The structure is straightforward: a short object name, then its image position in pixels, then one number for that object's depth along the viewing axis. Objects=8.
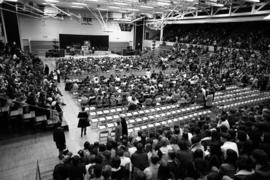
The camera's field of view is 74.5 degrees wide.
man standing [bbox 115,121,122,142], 6.05
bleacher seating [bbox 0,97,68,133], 7.05
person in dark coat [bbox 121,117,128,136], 6.07
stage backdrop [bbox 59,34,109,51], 29.21
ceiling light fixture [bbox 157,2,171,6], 19.13
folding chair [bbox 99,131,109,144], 6.86
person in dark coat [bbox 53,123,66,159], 5.69
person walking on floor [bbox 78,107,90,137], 7.21
